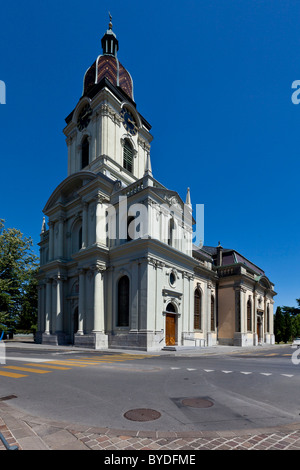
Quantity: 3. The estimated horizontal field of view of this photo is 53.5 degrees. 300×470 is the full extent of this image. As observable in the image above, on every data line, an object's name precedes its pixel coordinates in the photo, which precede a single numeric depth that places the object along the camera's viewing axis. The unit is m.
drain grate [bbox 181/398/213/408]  6.42
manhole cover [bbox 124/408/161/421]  5.45
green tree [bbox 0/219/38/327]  38.62
